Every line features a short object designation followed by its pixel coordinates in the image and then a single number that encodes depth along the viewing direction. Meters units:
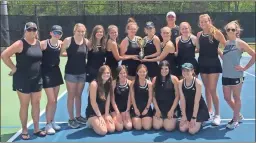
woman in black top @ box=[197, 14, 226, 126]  5.70
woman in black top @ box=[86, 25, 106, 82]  5.75
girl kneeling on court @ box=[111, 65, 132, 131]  5.77
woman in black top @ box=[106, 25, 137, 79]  5.90
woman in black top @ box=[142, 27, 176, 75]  5.83
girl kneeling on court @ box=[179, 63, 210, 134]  5.54
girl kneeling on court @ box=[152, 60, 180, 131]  5.70
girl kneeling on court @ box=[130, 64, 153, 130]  5.78
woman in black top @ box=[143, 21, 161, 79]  5.94
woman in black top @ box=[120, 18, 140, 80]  5.95
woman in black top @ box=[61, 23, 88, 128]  5.66
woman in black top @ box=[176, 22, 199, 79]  5.79
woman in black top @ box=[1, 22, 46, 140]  5.05
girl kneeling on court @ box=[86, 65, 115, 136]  5.62
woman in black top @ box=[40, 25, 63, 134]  5.43
